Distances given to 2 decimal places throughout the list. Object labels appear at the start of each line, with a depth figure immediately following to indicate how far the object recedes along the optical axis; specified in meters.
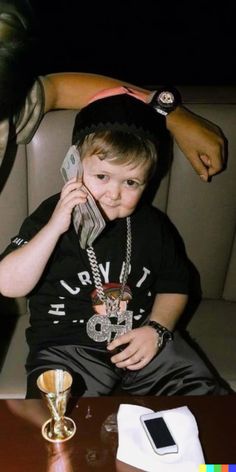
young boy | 1.26
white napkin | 0.97
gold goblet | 0.98
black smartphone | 0.99
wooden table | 0.97
